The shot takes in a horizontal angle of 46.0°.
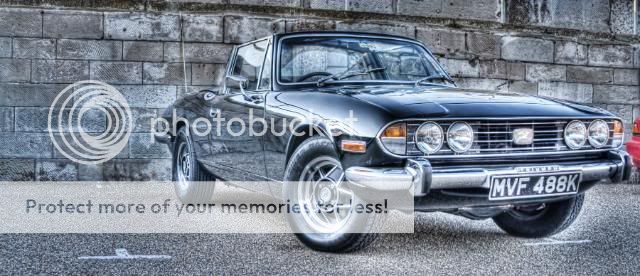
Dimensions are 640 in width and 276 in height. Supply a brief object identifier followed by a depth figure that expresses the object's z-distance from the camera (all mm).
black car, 3980
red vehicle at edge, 8095
